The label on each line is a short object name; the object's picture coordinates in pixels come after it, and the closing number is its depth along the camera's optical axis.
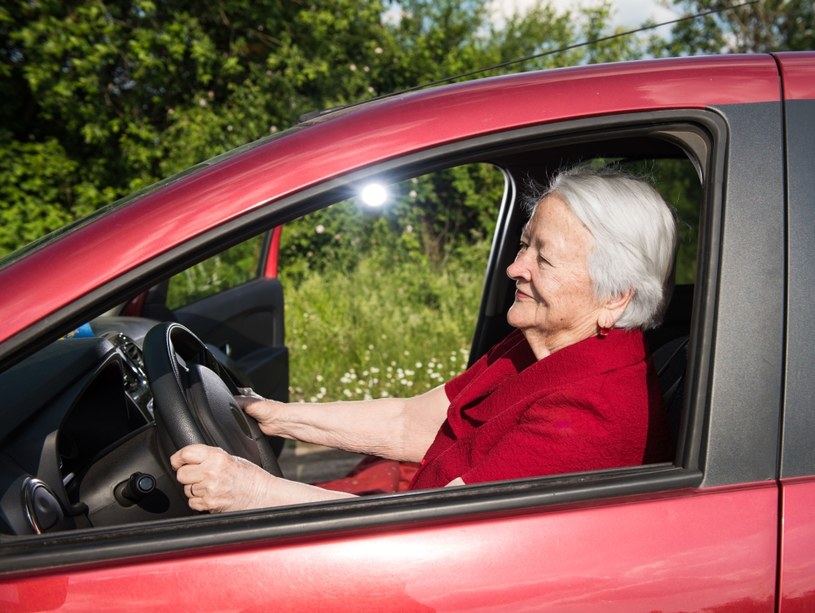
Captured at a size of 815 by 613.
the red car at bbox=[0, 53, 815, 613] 1.09
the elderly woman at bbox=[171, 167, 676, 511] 1.42
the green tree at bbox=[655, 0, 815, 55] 11.12
